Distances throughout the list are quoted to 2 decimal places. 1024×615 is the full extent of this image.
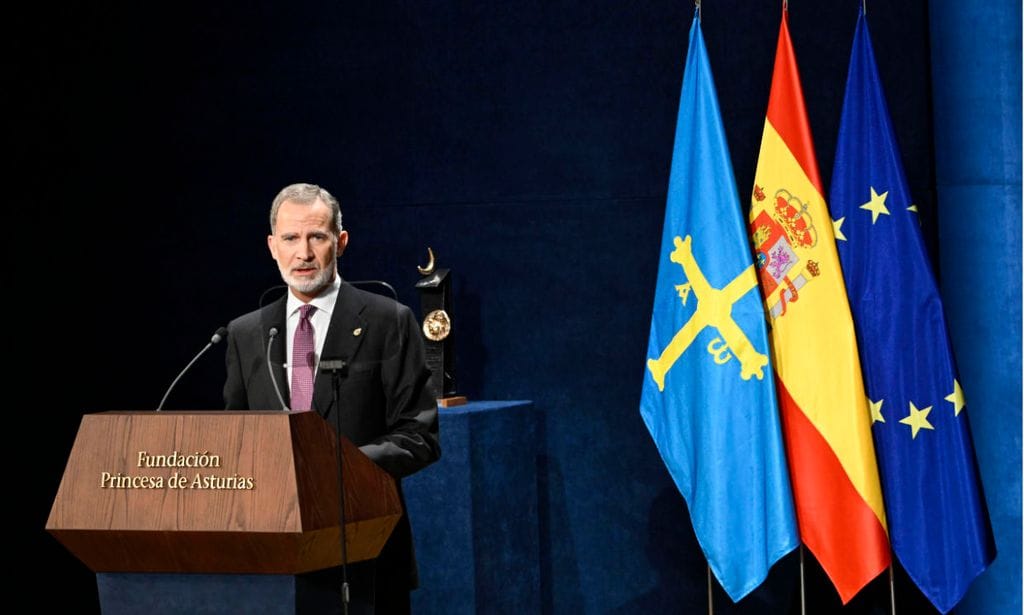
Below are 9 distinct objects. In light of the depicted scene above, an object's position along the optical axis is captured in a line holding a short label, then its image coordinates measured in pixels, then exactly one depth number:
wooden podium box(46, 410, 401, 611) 4.51
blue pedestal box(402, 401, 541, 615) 8.44
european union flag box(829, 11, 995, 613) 8.05
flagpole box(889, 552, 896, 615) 8.41
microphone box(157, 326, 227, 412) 4.96
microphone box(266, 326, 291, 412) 5.64
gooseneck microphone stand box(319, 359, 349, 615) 4.65
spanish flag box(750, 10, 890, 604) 8.17
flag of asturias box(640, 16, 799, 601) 8.28
